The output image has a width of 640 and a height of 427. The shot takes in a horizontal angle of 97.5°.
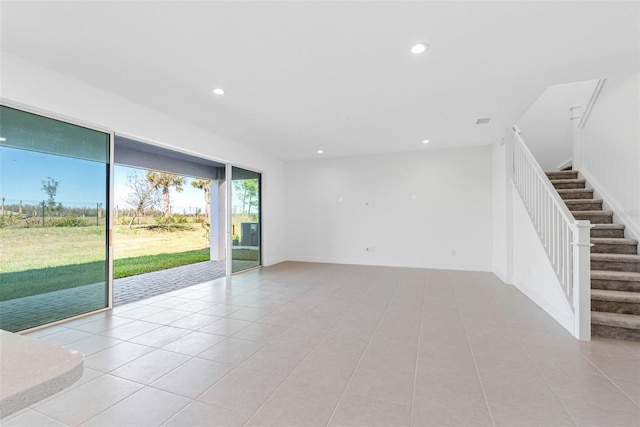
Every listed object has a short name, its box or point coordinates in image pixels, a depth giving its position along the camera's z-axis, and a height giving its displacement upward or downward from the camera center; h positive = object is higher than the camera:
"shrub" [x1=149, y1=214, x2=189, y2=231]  9.95 -0.24
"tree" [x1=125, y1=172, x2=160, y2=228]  9.06 +0.69
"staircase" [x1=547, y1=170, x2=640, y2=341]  2.90 -0.71
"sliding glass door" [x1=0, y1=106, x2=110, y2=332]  2.88 -0.06
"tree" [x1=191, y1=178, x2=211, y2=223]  10.30 +1.02
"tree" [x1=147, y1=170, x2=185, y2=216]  9.65 +1.08
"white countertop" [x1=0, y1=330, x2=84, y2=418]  0.56 -0.35
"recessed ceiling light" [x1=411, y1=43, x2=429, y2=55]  2.56 +1.55
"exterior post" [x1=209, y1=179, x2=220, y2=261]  8.50 -0.20
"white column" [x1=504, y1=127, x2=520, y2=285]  5.06 +0.31
